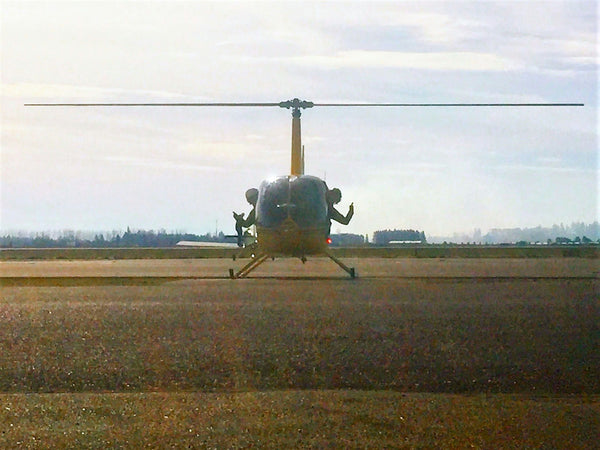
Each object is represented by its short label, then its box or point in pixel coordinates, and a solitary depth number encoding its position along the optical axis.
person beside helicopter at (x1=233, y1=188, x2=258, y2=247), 29.69
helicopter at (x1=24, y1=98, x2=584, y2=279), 26.91
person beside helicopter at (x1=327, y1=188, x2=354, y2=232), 28.88
